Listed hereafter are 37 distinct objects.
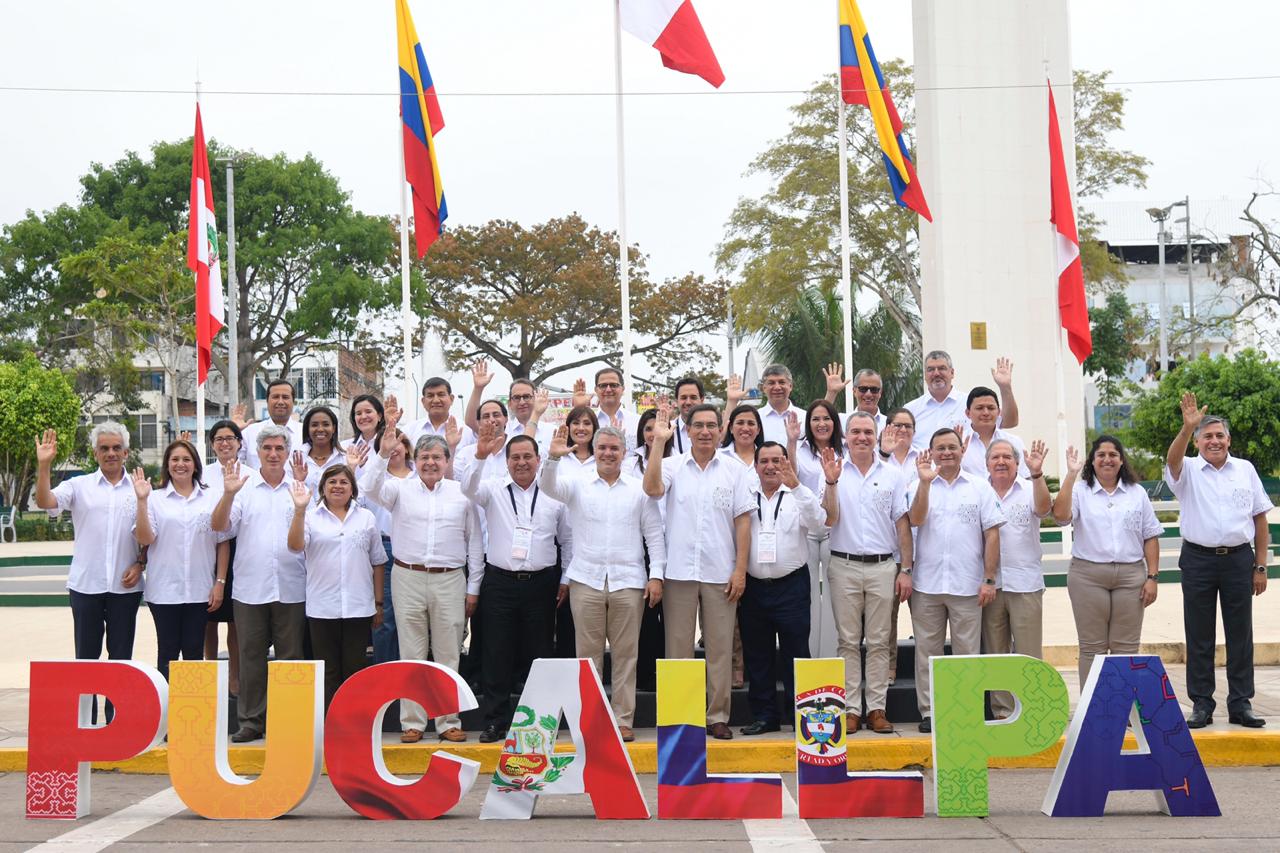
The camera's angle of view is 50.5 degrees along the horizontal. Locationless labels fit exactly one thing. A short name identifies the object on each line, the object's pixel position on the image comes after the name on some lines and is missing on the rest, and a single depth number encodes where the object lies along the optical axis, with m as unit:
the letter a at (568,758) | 6.75
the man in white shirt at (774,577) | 8.26
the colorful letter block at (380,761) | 6.77
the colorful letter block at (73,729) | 6.85
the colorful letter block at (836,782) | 6.68
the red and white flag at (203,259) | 14.10
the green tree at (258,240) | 43.47
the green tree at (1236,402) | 34.22
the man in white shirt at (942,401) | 9.63
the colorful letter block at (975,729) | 6.60
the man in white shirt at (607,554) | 8.13
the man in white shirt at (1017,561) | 8.41
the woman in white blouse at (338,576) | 8.26
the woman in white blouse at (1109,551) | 8.35
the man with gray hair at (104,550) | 8.52
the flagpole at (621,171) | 12.89
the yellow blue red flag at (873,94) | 14.25
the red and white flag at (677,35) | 12.77
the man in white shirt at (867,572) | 8.41
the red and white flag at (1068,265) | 15.36
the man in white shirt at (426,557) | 8.29
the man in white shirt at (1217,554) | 8.48
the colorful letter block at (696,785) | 6.73
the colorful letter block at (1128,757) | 6.61
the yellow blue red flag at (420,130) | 13.84
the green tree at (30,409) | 40.62
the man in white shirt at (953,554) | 8.37
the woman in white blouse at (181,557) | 8.49
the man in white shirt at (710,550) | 8.25
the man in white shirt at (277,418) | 9.41
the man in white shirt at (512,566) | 8.29
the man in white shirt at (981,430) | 8.99
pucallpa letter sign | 6.62
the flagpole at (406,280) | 14.39
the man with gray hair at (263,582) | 8.41
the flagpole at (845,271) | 13.05
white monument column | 24.23
